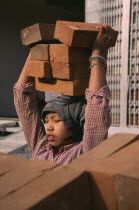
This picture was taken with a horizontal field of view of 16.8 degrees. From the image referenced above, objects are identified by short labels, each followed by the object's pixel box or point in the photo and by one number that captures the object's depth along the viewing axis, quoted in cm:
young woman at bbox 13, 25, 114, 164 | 237
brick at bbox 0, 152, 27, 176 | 167
